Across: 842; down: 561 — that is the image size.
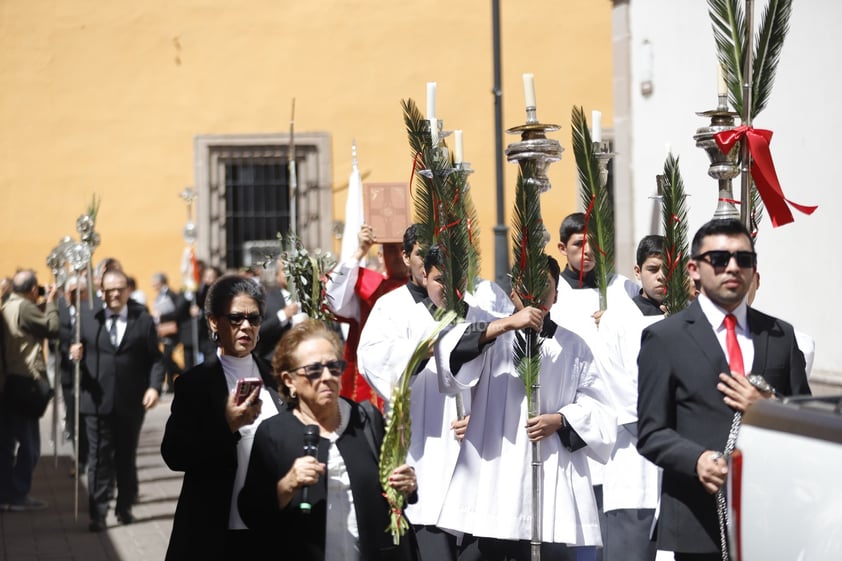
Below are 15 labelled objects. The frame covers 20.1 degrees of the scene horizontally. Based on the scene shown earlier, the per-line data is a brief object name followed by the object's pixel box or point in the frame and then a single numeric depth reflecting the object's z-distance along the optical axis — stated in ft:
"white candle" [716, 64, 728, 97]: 34.67
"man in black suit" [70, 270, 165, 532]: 61.21
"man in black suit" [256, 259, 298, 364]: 52.58
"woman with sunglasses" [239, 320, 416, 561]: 25.67
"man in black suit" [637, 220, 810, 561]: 26.82
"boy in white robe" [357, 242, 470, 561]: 36.87
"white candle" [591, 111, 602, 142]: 38.00
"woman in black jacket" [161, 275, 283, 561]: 28.43
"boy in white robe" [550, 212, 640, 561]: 37.68
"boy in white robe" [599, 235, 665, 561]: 38.42
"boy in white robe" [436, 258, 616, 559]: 32.30
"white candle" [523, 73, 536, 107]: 33.02
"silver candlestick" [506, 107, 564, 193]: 33.21
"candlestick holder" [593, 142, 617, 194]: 37.55
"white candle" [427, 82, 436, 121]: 35.09
